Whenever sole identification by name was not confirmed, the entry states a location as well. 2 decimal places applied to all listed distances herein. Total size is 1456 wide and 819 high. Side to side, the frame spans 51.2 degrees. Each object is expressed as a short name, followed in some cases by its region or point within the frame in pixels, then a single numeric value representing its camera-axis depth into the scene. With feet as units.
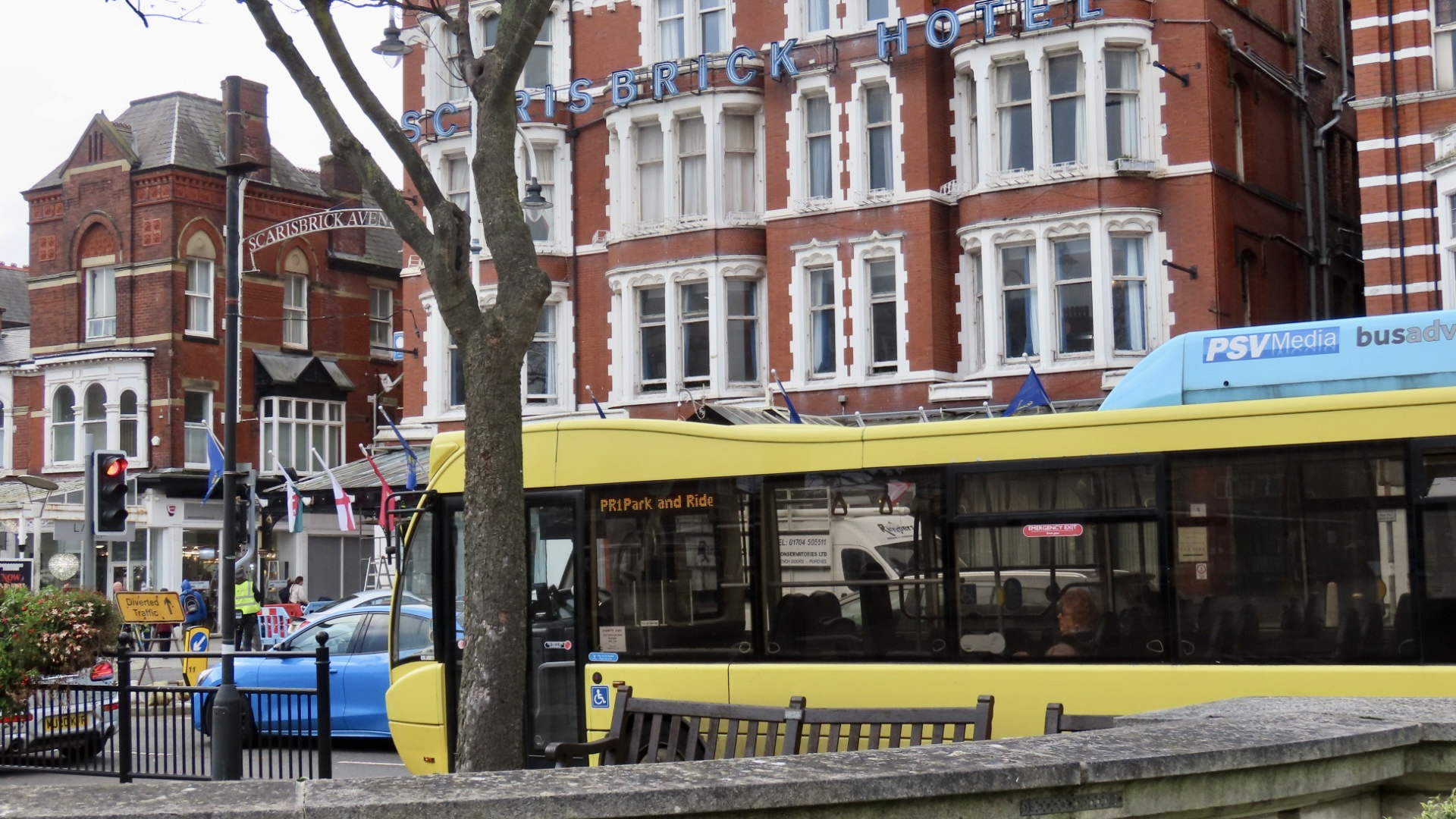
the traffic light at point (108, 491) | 53.16
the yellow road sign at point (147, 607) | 87.15
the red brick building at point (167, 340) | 141.28
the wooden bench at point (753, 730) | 27.96
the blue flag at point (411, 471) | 105.09
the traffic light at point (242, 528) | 131.64
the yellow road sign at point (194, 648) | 65.88
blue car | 55.42
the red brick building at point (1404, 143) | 78.69
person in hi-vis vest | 94.12
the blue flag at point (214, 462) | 121.70
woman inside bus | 32.27
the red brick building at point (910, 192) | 85.87
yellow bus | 29.96
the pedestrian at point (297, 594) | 108.58
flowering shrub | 44.88
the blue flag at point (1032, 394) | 80.59
